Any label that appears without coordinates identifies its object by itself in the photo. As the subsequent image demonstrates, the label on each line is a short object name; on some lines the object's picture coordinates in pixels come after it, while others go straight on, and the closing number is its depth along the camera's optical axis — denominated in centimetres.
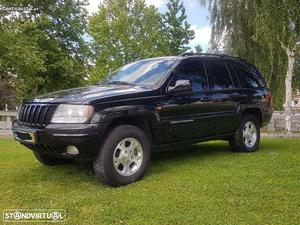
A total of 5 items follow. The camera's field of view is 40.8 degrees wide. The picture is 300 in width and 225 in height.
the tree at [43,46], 2253
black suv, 528
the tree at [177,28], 4578
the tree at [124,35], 3628
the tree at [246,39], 1784
